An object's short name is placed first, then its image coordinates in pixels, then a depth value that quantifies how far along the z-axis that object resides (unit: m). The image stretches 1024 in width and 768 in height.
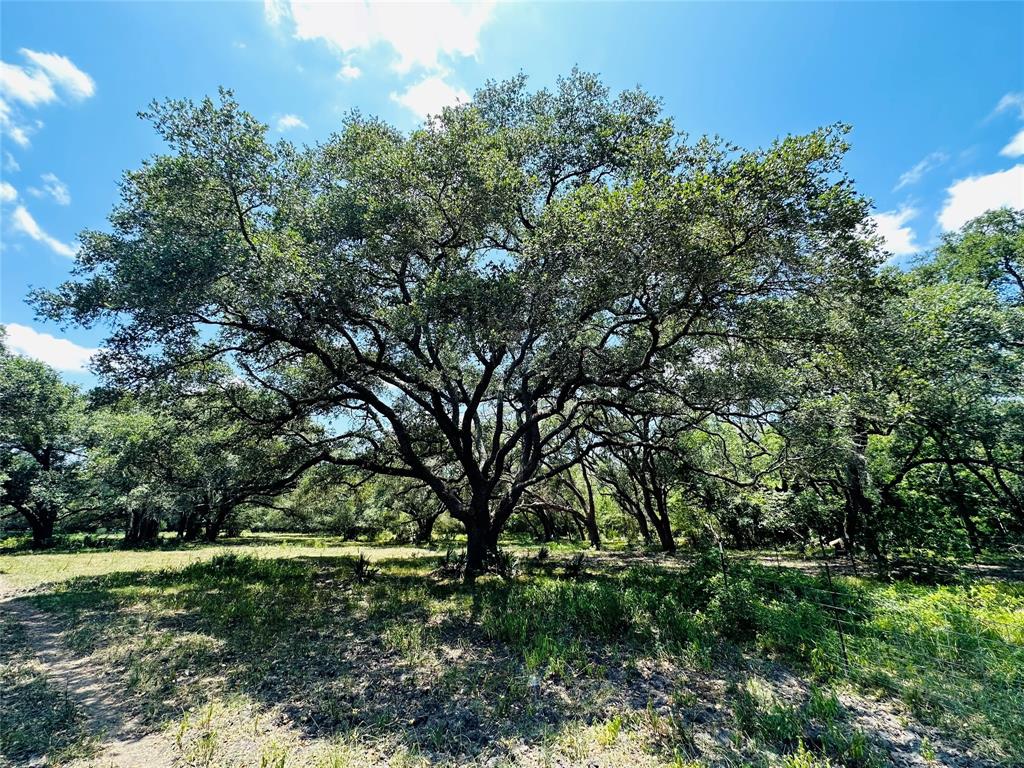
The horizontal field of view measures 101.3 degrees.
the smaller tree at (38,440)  24.84
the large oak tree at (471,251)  7.59
